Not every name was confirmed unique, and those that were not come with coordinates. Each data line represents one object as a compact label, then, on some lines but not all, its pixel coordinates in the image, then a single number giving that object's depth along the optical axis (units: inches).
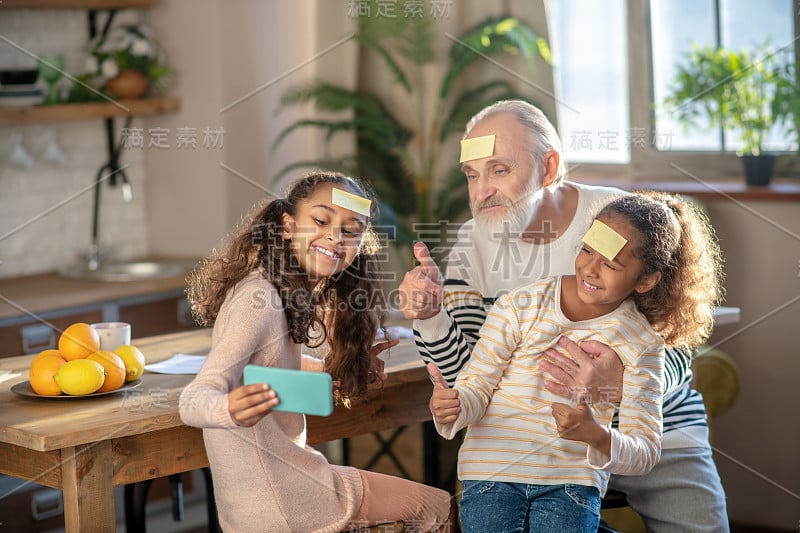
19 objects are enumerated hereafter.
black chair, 115.3
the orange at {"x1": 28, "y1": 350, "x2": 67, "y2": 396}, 86.4
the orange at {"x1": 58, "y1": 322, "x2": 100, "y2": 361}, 88.3
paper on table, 96.5
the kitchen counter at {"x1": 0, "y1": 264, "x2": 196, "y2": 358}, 138.9
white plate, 86.7
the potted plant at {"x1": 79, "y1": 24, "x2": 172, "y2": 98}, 164.2
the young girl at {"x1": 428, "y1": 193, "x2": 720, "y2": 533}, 84.4
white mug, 95.6
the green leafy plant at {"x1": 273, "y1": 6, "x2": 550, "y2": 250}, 160.9
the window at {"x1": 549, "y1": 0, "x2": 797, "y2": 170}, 153.2
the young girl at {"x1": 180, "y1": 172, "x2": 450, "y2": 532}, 80.1
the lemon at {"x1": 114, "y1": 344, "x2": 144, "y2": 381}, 91.2
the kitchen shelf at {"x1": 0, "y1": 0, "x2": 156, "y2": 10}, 150.6
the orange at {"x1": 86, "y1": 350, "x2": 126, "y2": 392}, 88.0
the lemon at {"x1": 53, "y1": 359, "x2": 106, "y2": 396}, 85.9
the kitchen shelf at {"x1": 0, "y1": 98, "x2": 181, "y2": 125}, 150.3
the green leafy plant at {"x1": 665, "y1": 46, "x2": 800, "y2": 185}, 145.3
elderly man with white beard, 97.0
